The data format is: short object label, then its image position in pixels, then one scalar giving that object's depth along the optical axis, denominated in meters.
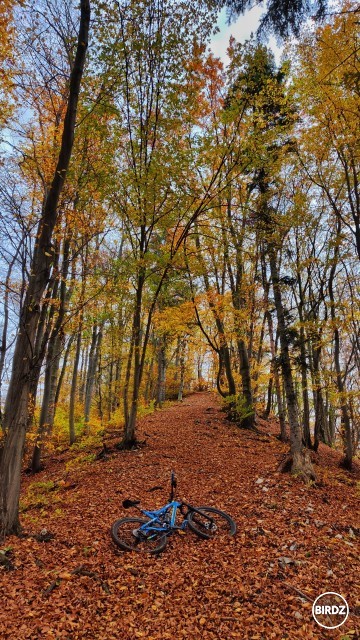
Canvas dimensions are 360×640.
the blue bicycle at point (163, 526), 4.84
